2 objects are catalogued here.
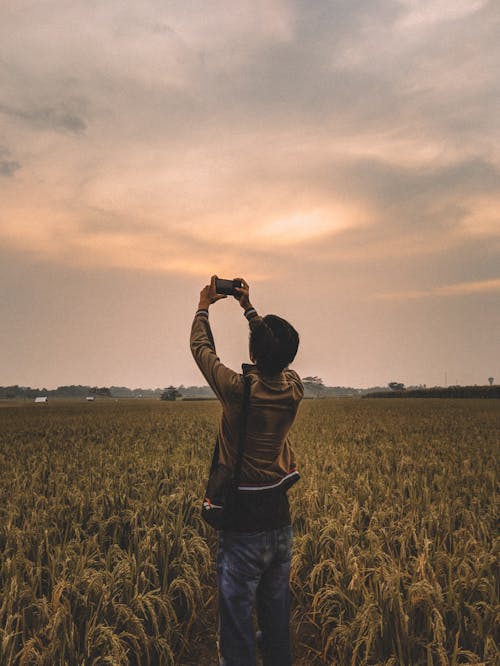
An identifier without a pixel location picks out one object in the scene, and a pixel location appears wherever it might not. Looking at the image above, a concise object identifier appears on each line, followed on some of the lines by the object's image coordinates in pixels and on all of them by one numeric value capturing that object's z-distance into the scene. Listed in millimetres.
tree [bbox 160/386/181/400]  127406
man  2621
